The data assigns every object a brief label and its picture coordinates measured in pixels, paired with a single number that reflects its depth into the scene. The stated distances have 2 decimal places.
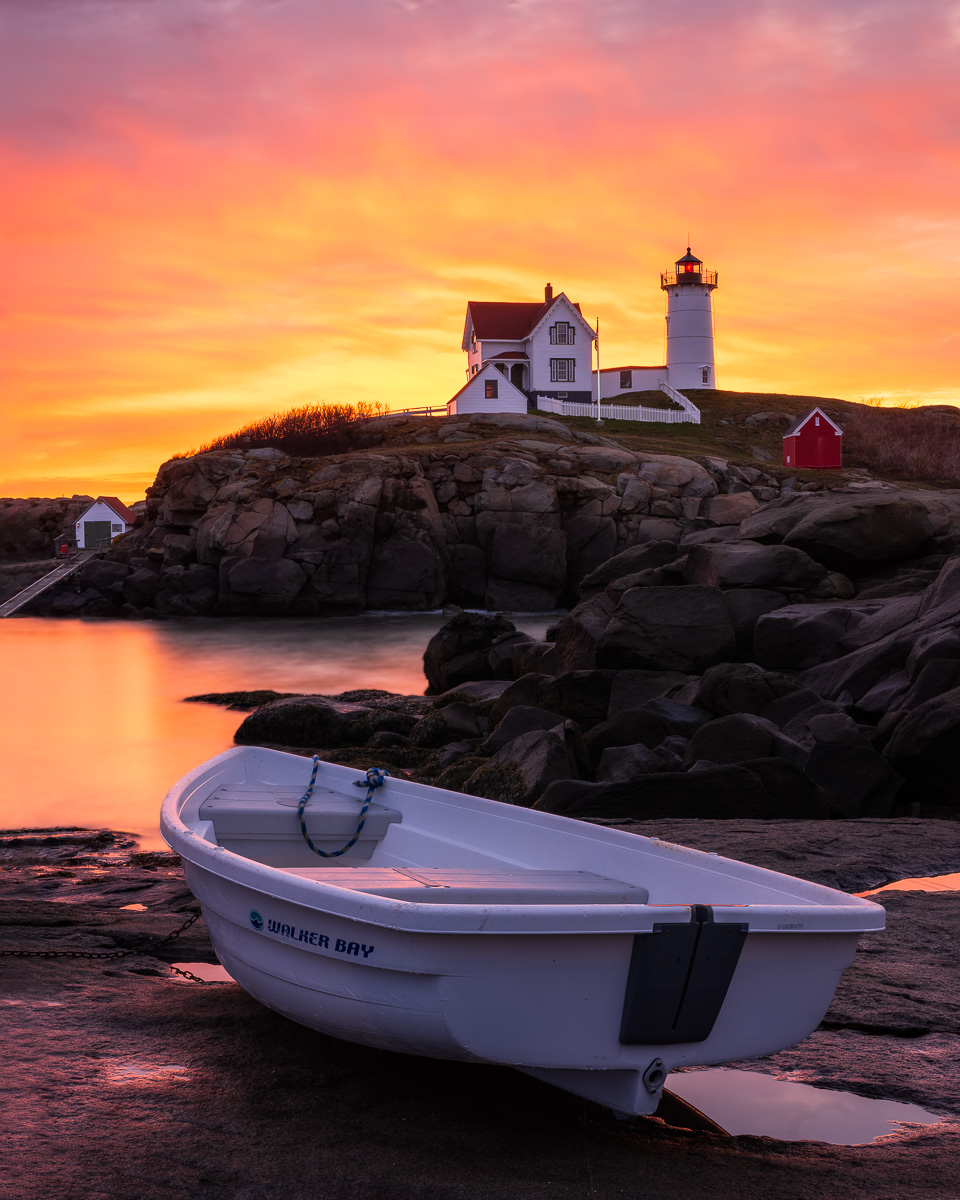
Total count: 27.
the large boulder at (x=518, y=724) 11.95
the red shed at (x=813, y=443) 50.69
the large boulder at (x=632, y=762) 10.21
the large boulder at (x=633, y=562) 19.33
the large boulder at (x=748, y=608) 14.55
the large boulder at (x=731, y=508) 30.17
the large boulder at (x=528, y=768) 9.91
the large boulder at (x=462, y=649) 19.28
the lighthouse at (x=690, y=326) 61.06
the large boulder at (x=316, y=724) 14.56
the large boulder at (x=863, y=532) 17.33
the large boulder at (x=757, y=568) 16.20
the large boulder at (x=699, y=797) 8.98
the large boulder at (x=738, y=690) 11.81
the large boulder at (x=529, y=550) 37.62
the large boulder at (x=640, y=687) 13.08
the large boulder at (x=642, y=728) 11.29
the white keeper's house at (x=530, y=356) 53.44
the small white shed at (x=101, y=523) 57.03
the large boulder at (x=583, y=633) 14.98
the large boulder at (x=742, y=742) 9.87
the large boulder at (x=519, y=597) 37.69
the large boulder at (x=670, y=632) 14.04
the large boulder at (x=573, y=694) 13.38
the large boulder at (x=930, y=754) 9.35
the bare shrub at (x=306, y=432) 49.28
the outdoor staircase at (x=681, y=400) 58.84
